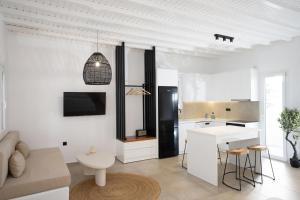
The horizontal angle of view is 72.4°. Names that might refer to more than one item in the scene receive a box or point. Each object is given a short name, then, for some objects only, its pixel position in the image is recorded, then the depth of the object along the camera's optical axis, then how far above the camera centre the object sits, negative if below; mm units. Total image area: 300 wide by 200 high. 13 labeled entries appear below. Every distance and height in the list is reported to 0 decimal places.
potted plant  4434 -514
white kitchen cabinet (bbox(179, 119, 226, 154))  5723 -709
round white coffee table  3494 -1081
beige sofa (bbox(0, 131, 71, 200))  2418 -996
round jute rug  3244 -1507
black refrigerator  5324 -541
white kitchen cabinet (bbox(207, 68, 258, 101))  5492 +444
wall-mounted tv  4707 -45
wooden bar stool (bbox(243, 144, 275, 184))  3766 -878
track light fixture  3974 +1268
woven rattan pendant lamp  3320 +495
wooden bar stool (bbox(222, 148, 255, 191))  3500 -1430
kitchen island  3650 -839
